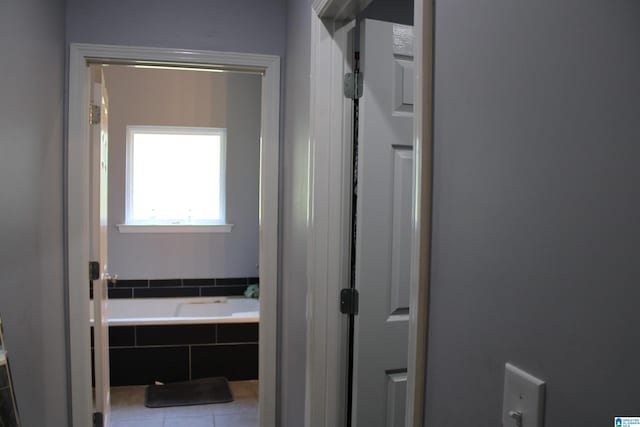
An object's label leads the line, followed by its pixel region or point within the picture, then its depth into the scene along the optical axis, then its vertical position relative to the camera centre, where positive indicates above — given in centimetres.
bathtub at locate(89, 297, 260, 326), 450 -109
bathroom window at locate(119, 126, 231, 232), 477 +9
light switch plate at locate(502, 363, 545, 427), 62 -26
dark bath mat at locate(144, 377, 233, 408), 359 -152
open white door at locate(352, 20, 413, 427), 171 -11
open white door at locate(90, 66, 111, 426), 247 -20
